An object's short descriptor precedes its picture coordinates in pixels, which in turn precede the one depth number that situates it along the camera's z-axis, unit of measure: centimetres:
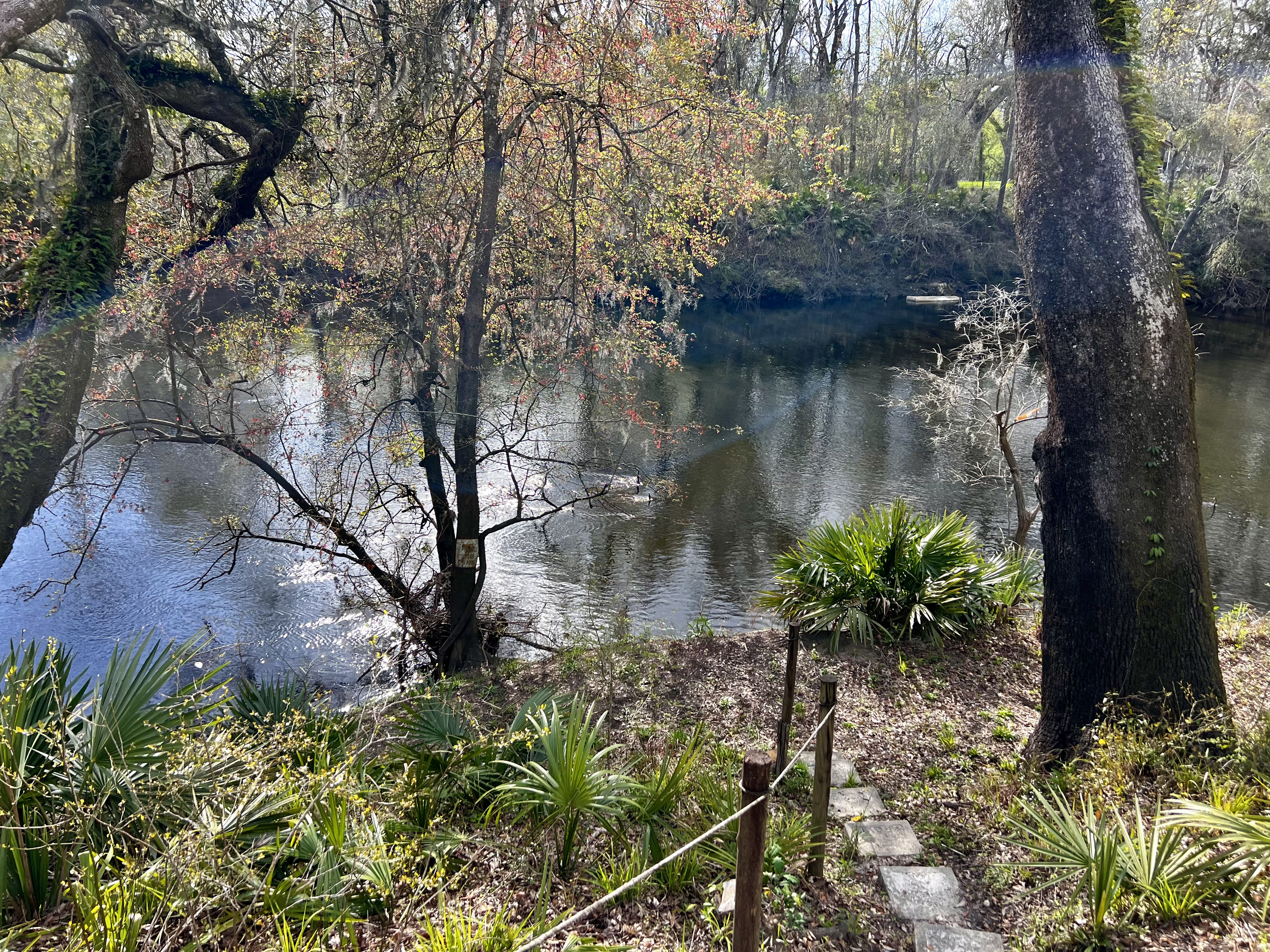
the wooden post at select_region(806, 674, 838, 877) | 388
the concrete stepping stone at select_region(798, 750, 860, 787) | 517
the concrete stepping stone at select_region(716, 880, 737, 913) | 326
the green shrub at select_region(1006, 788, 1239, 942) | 322
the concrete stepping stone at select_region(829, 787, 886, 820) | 472
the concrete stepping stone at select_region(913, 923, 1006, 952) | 341
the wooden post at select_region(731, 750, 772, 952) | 240
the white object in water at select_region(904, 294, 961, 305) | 3397
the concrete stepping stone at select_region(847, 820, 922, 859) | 426
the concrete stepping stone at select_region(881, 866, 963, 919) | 375
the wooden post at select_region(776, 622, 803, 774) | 445
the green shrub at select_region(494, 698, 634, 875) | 394
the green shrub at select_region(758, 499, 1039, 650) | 767
